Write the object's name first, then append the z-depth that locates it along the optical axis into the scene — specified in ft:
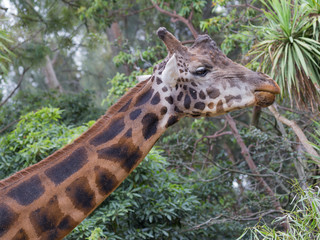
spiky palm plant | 38.52
